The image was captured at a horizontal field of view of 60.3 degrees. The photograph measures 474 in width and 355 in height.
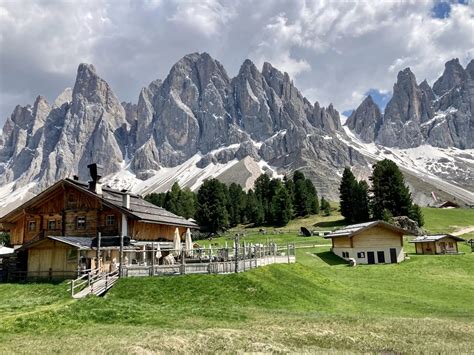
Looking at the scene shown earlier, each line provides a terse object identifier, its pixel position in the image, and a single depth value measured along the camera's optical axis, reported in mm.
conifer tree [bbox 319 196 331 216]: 106956
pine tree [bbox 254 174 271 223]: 105419
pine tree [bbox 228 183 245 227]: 106500
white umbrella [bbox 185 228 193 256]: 37219
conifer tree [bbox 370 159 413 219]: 87062
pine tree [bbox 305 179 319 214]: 108188
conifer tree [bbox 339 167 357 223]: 93000
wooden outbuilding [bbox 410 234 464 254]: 55188
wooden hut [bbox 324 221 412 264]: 51656
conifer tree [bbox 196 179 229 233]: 91625
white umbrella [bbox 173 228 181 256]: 35188
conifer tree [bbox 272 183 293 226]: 97562
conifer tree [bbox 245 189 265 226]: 102438
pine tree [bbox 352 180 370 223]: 89688
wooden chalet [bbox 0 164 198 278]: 34406
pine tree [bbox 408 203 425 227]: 86000
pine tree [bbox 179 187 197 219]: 105688
